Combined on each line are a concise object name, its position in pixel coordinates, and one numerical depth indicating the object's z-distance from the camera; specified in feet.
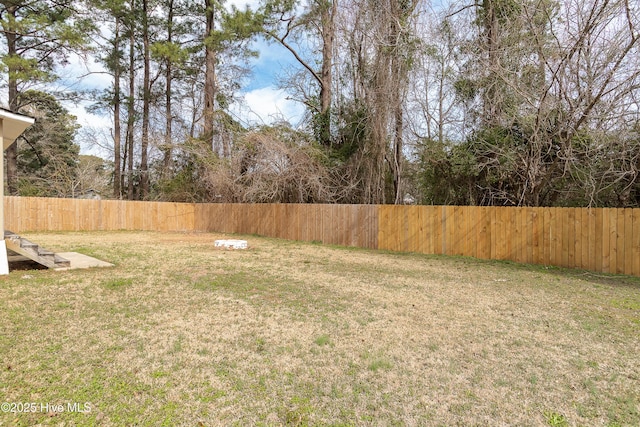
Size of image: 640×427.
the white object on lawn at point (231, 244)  31.67
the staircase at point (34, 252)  18.34
